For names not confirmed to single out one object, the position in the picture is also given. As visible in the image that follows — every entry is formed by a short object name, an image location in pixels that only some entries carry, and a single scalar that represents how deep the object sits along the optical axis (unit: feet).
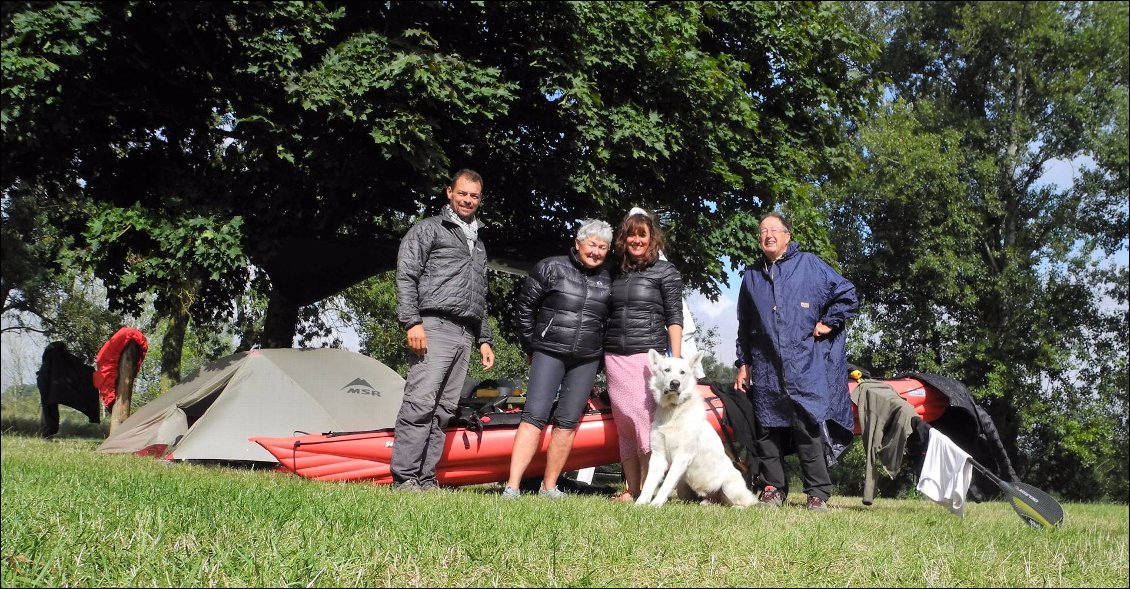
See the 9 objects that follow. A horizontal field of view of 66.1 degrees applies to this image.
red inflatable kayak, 21.70
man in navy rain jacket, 19.57
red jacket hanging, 34.96
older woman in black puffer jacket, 19.60
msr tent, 27.48
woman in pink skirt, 19.83
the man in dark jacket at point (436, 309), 19.40
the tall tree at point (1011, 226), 75.82
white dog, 18.66
